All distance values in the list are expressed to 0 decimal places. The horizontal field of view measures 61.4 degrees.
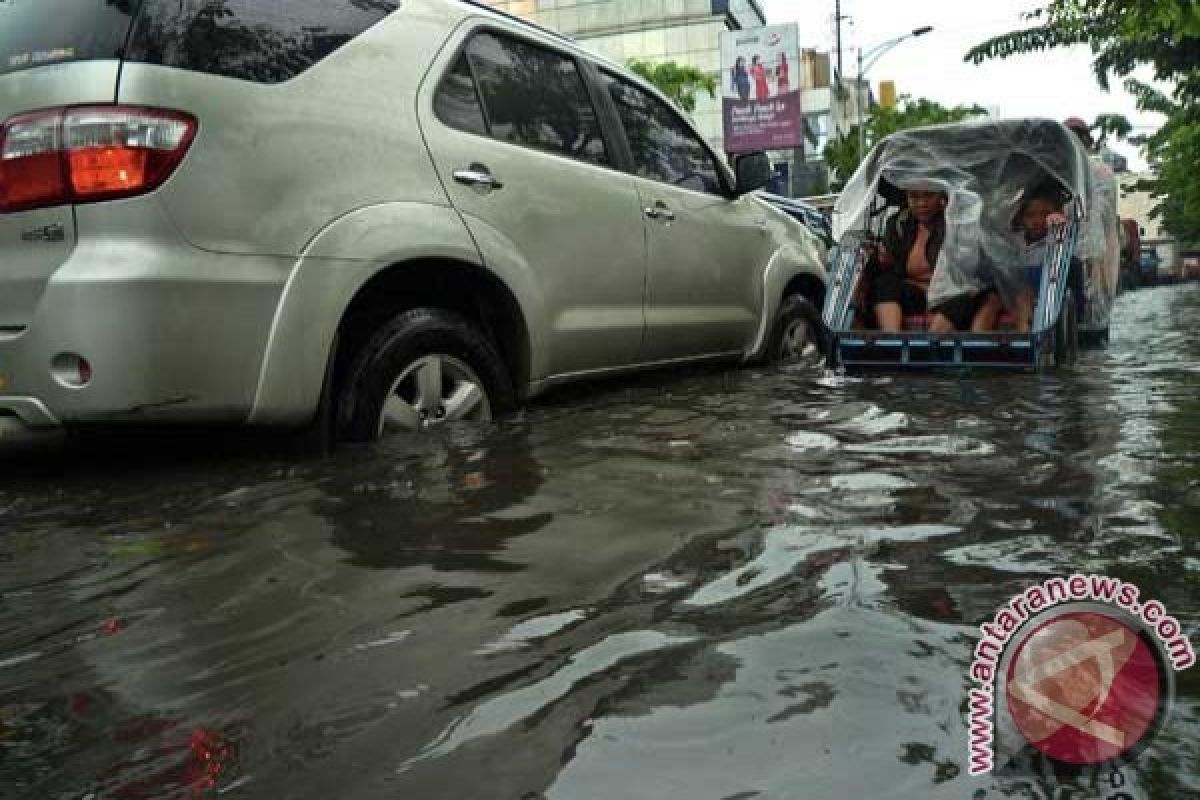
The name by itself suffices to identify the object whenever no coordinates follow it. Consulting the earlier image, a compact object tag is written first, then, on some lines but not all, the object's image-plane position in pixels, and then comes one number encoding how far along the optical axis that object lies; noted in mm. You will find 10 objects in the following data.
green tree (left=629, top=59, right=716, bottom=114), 31266
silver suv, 2590
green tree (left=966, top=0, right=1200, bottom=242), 5949
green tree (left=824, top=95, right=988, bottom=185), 38188
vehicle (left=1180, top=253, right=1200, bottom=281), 50906
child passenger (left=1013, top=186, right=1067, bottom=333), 5891
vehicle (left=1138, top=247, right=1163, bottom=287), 36284
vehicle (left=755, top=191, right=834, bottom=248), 10648
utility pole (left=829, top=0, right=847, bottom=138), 35531
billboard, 27062
